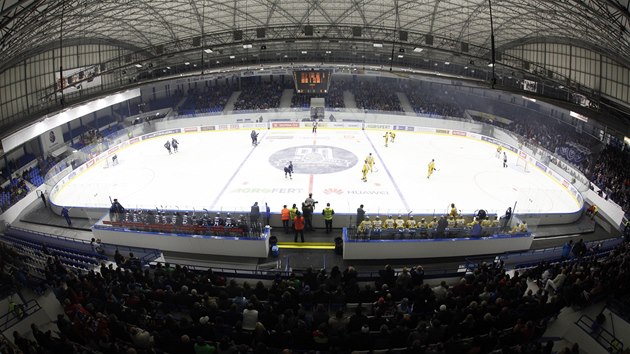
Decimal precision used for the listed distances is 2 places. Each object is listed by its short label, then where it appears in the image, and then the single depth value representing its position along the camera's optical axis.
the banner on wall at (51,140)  34.44
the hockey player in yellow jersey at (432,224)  16.31
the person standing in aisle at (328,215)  17.66
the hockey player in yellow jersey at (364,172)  24.36
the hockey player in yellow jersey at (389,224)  16.11
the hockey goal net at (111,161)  29.12
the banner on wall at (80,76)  34.43
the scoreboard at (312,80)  41.12
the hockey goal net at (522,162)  27.81
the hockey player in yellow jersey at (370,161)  25.17
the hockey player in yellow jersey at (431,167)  25.14
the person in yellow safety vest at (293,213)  17.49
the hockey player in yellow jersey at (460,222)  16.50
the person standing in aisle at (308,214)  17.73
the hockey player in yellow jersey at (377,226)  15.98
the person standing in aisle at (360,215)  16.75
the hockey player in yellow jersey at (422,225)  16.34
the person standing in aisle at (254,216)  16.58
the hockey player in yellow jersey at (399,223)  16.25
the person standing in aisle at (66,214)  20.52
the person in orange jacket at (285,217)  17.91
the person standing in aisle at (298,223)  16.97
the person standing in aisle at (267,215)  18.44
